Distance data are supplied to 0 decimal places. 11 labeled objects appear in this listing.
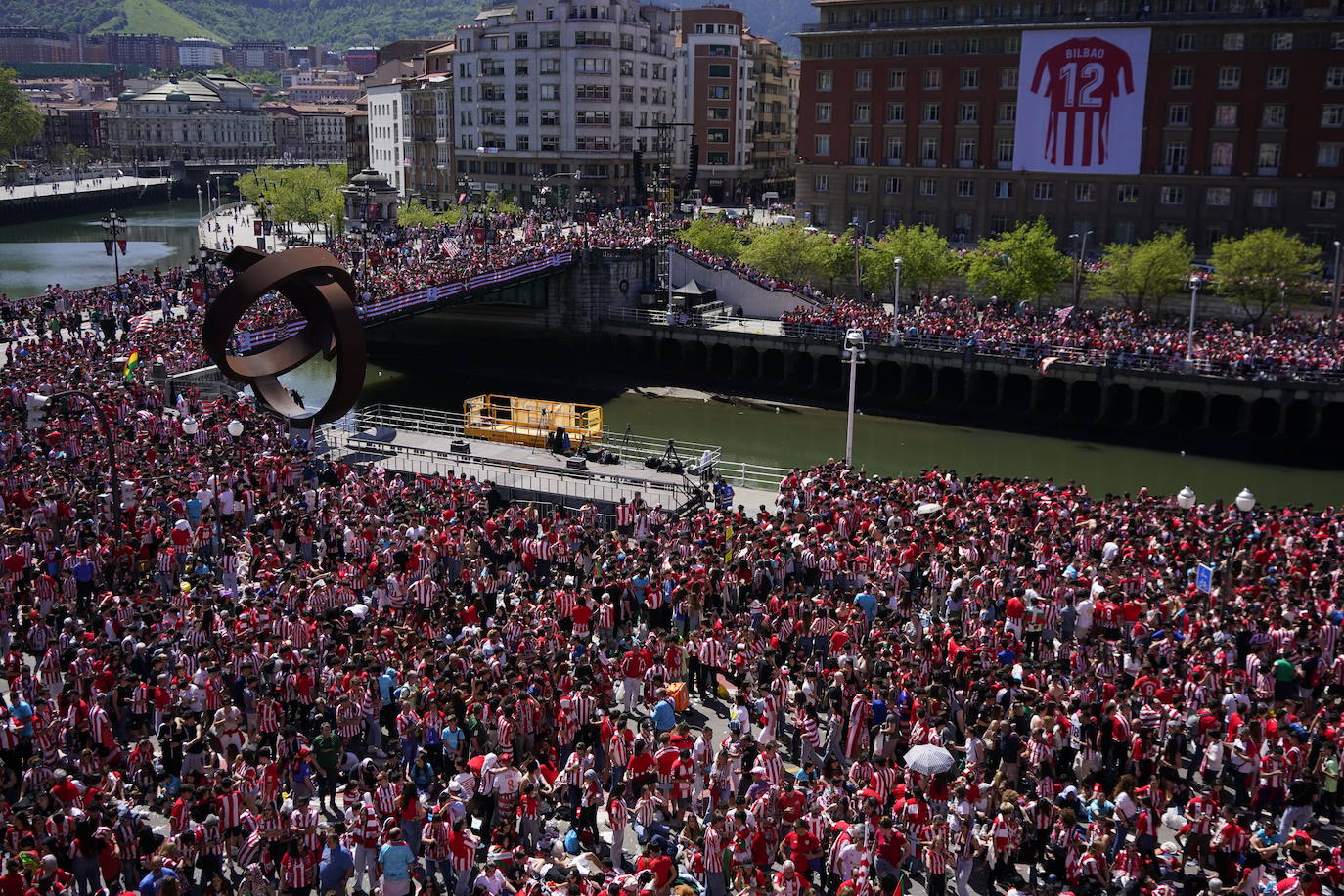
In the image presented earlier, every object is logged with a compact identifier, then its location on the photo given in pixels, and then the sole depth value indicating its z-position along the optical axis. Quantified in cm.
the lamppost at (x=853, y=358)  3775
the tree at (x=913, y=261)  6750
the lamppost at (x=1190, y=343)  5352
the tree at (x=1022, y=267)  6450
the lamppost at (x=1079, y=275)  6631
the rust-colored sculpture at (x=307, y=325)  3503
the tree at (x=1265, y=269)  6116
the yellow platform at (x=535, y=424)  4253
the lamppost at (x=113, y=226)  5966
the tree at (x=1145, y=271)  6278
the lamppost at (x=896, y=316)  5609
